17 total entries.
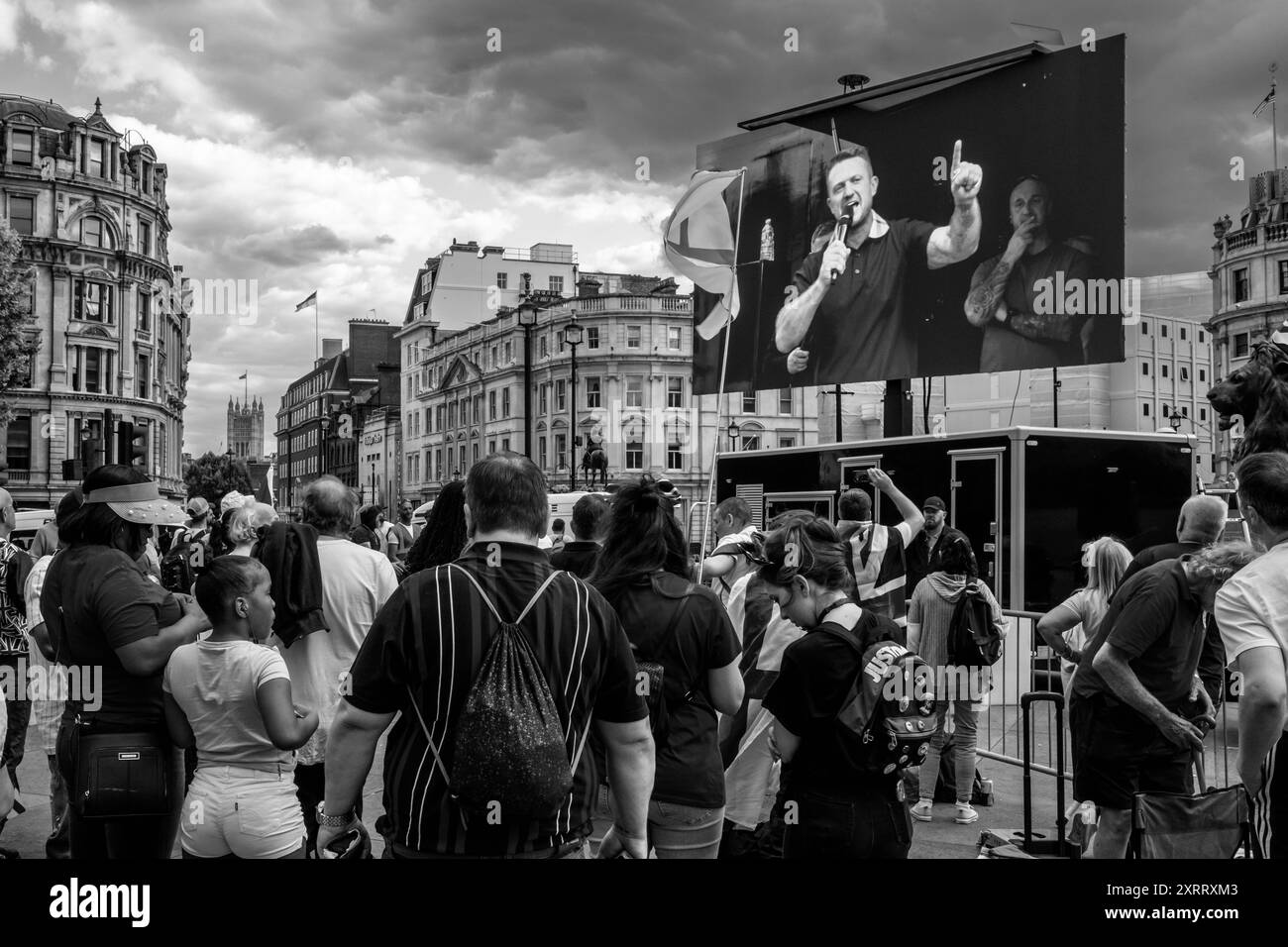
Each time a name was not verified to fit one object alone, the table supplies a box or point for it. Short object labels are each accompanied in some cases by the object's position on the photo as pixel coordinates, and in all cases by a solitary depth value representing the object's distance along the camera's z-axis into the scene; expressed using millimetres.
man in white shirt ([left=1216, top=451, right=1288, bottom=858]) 3682
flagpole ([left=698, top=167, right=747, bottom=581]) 12425
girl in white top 4145
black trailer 13930
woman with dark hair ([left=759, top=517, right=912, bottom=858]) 3969
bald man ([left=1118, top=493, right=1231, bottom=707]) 5891
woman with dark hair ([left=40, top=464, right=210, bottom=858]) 4418
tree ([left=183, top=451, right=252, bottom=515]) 99500
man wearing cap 10509
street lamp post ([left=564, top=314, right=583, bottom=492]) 35312
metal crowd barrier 9872
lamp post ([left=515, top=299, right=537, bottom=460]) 33734
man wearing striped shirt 3158
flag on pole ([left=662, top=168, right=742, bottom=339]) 19875
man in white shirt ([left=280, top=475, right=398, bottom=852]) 5609
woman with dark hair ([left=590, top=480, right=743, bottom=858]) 4336
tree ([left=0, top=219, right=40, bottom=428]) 35344
